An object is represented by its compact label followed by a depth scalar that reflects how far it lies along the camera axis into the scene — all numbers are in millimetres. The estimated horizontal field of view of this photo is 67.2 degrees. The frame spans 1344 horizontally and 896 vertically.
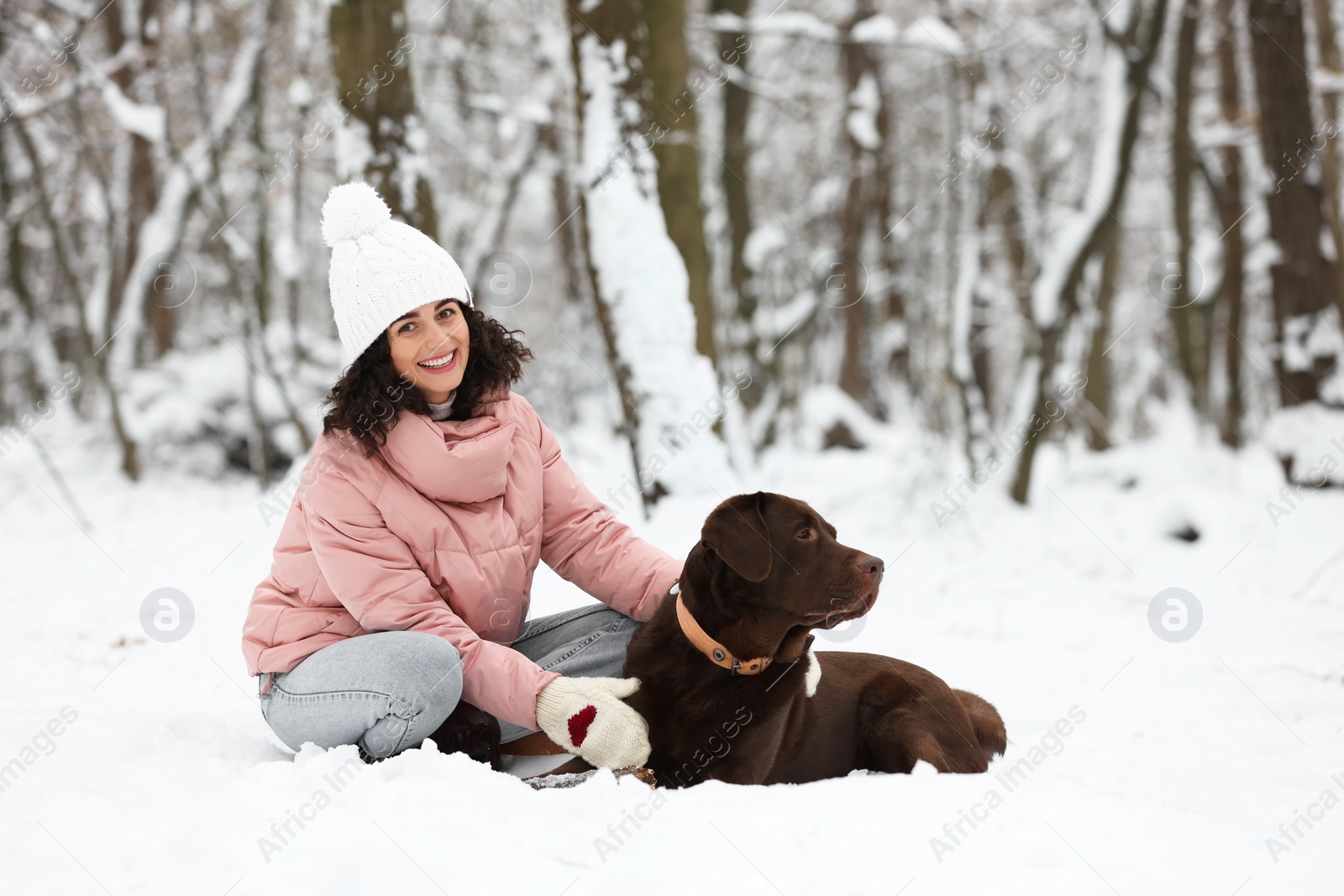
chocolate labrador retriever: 3076
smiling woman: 3023
